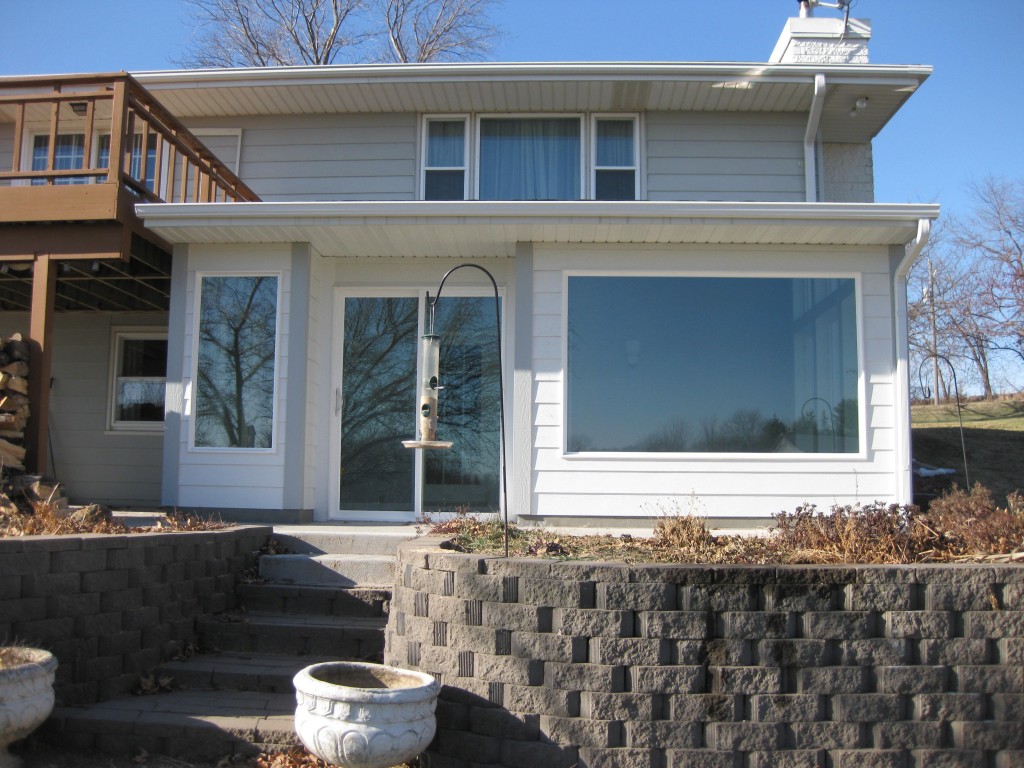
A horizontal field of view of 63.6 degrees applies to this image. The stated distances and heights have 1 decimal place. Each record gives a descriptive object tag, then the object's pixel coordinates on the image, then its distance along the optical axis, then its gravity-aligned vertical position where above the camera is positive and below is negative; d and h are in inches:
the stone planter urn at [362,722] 132.4 -42.2
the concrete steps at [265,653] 155.9 -45.5
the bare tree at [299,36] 741.9 +383.0
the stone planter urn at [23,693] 132.0 -38.4
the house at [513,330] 272.7 +46.4
